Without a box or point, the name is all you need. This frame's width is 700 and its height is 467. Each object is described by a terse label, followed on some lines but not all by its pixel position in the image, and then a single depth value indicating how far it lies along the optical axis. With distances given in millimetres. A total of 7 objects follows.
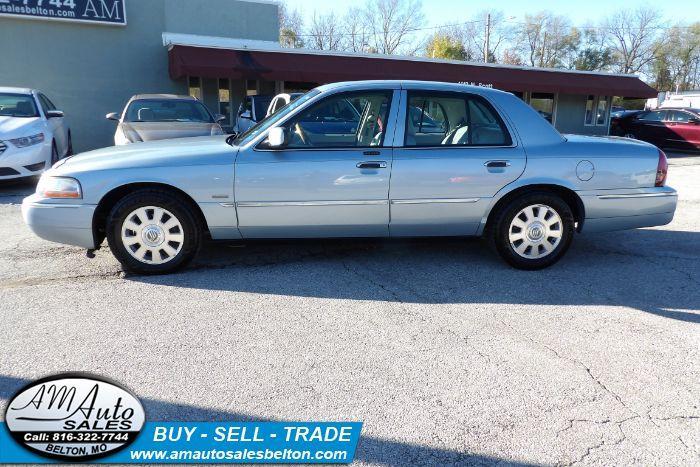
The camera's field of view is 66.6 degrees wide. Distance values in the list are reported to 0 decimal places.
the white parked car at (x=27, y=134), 8242
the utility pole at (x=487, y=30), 39438
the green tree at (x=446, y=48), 48750
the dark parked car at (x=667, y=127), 17703
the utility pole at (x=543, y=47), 63725
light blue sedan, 4348
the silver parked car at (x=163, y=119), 8266
